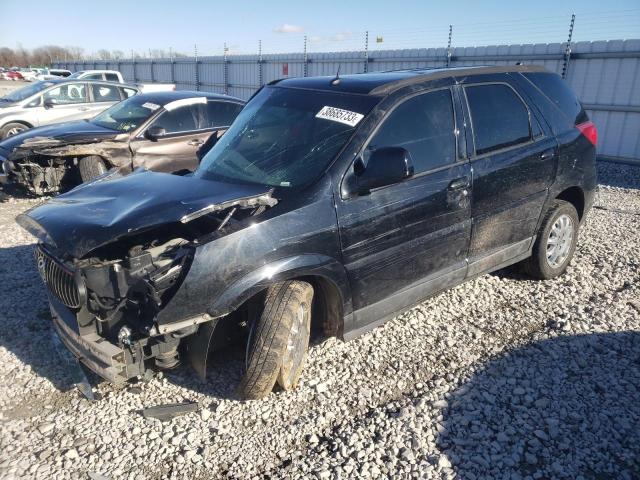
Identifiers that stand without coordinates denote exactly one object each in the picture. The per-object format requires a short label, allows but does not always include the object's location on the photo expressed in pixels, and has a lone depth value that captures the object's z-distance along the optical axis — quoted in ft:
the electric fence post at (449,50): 40.06
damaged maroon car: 23.63
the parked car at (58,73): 93.50
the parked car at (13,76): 155.74
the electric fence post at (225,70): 68.23
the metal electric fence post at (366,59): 47.50
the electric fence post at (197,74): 75.42
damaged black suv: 8.93
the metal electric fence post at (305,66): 54.47
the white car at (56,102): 36.65
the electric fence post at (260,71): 61.53
